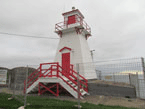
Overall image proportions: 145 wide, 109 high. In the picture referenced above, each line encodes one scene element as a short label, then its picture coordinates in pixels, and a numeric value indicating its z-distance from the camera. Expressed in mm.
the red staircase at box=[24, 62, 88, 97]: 7676
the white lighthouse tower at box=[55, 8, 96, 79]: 11430
